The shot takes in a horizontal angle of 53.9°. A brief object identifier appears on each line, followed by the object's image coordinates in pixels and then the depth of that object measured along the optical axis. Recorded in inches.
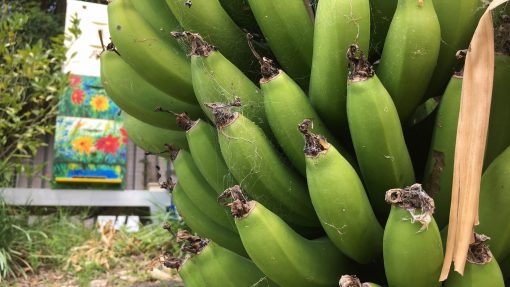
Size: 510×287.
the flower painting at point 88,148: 184.4
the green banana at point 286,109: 37.5
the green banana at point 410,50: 35.0
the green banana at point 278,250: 35.2
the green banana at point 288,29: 39.5
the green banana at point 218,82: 40.8
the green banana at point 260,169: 37.7
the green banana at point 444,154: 36.5
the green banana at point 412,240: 30.0
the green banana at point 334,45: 35.3
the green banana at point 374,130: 33.6
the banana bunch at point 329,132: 33.2
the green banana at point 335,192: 32.9
